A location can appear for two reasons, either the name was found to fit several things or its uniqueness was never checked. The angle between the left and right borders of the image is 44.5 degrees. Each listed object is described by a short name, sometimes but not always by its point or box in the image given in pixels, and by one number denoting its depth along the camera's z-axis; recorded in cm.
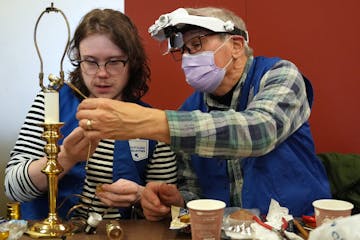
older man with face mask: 105
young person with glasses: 137
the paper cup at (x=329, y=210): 98
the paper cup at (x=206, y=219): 95
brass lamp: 110
